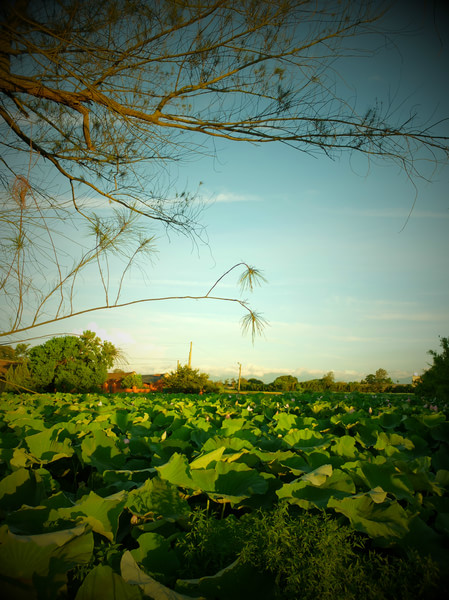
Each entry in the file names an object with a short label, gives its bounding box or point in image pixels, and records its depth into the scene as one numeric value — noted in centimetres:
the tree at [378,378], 3228
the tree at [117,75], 196
